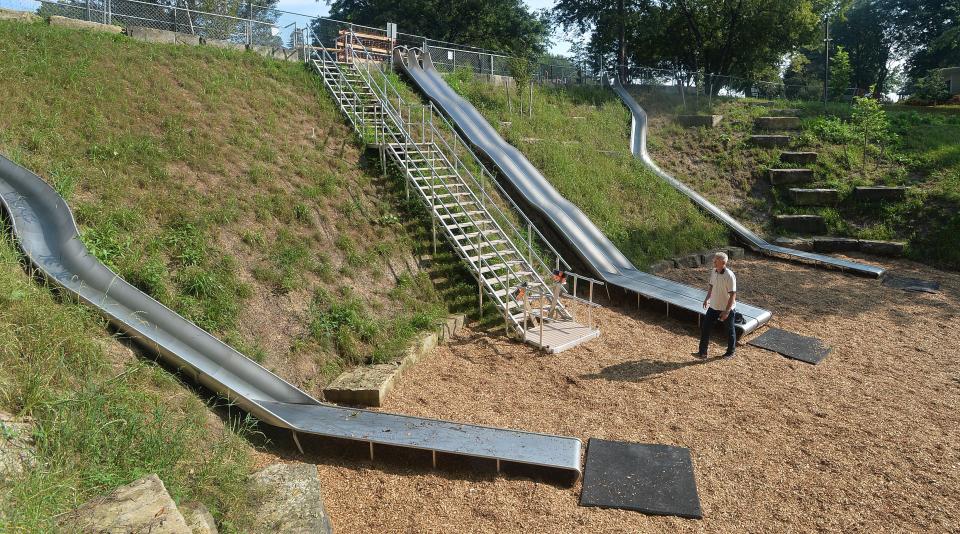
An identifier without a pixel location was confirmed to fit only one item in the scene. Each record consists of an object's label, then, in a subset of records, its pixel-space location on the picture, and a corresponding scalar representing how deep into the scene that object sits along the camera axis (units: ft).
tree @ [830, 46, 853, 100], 99.92
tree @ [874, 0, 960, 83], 149.28
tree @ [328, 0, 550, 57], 123.54
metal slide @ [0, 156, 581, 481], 18.35
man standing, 26.30
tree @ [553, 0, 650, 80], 97.30
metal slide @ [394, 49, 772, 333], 34.04
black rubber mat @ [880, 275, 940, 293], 39.73
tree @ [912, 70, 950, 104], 94.38
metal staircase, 30.12
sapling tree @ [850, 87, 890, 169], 59.88
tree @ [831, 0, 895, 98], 176.76
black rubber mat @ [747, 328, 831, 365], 27.68
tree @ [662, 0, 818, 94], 92.73
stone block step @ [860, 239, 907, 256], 48.80
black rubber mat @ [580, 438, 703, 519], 16.44
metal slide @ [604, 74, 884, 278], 43.78
